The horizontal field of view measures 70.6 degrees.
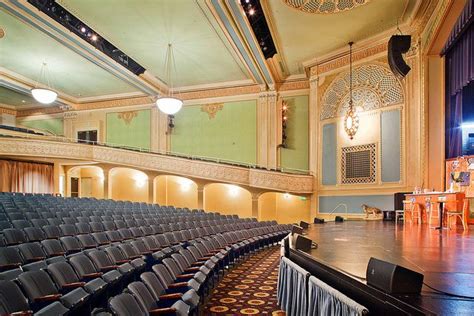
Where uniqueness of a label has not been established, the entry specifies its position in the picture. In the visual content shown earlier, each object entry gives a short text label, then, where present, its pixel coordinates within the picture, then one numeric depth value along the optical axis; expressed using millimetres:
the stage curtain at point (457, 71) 5195
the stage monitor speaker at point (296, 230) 3565
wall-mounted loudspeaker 5754
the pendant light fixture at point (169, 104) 7801
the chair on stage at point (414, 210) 5701
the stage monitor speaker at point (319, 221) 7154
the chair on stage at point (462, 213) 4523
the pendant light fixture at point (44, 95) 8461
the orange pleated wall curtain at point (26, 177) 10414
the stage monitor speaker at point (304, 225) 5588
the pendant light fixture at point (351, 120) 8078
